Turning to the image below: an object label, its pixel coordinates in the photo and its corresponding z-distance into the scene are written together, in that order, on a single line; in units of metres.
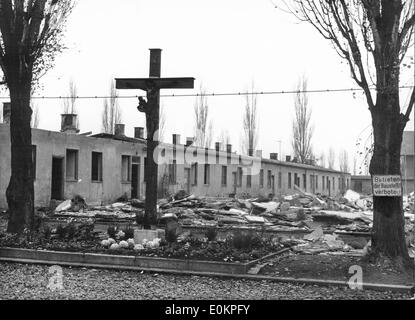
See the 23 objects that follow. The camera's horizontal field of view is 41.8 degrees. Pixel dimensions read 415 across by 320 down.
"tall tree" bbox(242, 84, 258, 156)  49.12
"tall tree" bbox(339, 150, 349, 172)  85.06
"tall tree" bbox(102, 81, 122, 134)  42.16
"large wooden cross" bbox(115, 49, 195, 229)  12.42
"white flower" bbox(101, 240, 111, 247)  10.92
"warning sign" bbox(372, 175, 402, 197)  9.53
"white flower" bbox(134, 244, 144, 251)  10.48
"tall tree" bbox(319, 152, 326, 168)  80.66
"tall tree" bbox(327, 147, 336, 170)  83.43
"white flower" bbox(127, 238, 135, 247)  10.77
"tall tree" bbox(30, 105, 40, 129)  40.94
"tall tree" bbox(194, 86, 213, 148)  45.47
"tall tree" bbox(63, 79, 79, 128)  40.84
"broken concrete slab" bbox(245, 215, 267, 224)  19.46
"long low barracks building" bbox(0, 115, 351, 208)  25.19
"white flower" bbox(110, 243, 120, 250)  10.60
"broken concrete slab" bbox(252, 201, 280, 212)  23.50
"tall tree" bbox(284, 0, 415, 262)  9.59
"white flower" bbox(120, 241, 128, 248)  10.72
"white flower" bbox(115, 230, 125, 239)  11.84
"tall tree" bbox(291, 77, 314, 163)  51.03
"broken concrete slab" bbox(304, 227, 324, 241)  14.14
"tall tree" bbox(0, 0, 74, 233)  12.59
